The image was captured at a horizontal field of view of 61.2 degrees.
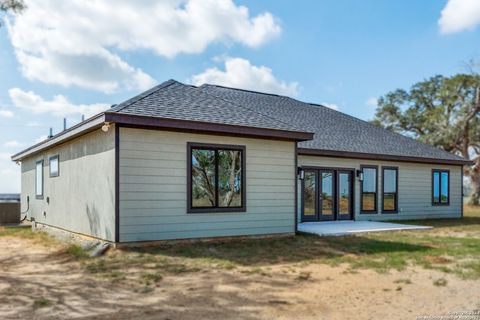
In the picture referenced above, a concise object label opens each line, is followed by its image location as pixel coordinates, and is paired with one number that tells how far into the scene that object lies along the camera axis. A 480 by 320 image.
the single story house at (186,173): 8.12
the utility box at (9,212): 15.34
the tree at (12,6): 8.79
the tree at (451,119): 27.28
